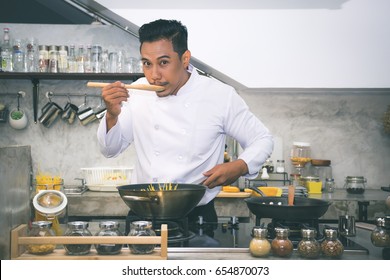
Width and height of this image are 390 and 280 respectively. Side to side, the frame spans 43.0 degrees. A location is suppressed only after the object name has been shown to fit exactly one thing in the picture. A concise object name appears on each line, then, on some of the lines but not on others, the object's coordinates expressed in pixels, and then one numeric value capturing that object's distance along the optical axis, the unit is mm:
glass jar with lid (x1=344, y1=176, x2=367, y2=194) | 3666
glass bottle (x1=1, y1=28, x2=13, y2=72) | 3602
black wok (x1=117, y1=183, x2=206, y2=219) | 1439
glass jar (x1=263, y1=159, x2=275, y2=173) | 3807
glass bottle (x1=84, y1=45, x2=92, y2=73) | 3617
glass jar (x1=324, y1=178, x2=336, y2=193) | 3760
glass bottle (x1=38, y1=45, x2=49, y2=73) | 3604
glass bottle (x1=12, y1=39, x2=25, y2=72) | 3619
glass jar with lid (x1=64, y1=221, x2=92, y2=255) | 1356
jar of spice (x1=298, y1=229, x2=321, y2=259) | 1406
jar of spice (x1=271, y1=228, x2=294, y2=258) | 1411
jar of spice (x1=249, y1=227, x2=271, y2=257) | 1413
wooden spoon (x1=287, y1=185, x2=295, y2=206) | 1672
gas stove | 1547
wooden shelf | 1318
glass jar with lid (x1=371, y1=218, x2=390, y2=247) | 1543
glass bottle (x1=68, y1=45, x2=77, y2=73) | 3623
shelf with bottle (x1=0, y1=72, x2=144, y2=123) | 3570
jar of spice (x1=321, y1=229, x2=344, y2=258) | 1432
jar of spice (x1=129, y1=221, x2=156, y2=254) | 1369
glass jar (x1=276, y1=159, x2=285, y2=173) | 3852
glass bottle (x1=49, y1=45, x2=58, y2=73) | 3596
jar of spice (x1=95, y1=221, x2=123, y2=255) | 1362
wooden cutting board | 3359
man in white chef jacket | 2055
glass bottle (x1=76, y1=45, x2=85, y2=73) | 3619
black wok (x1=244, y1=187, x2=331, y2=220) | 1514
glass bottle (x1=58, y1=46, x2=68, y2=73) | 3613
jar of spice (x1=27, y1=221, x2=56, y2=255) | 1363
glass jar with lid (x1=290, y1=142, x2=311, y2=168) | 3871
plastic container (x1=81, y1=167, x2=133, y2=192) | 3484
